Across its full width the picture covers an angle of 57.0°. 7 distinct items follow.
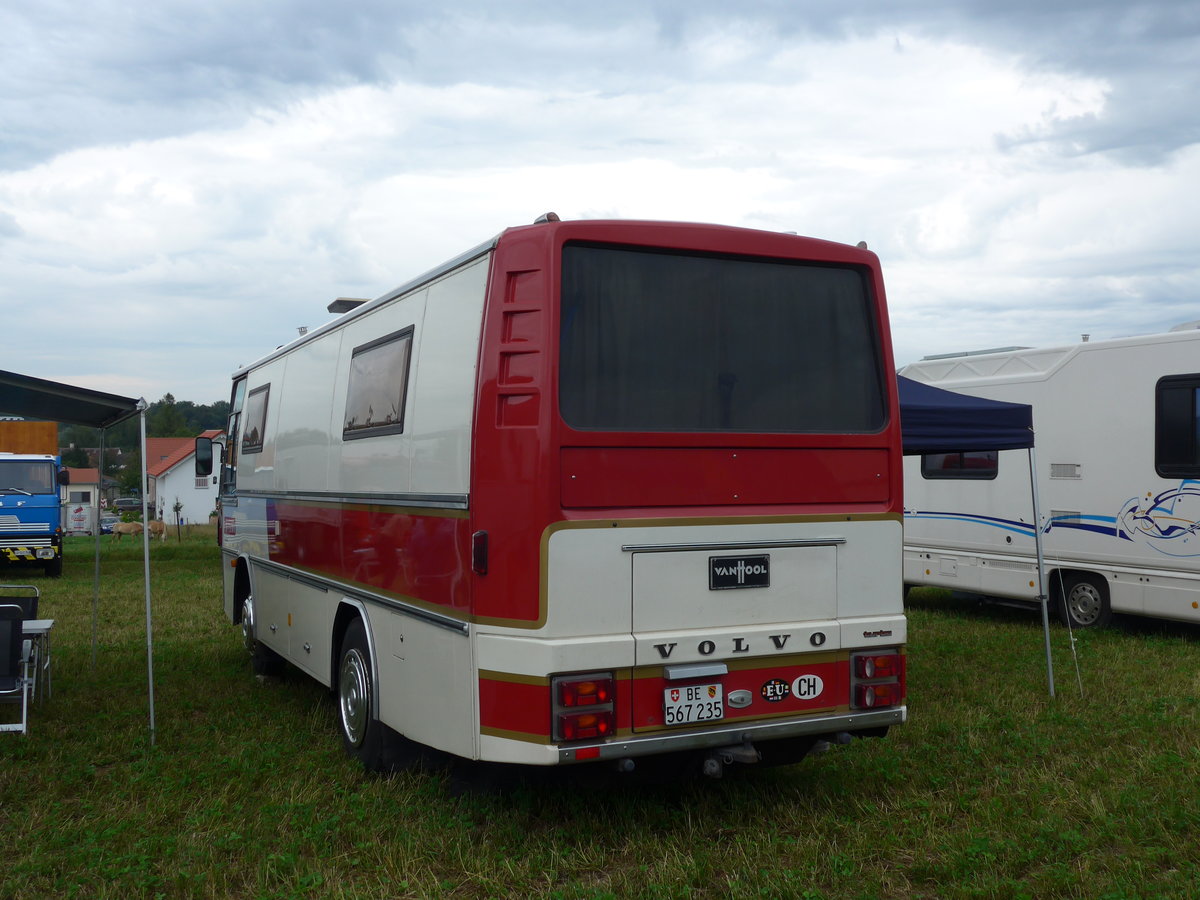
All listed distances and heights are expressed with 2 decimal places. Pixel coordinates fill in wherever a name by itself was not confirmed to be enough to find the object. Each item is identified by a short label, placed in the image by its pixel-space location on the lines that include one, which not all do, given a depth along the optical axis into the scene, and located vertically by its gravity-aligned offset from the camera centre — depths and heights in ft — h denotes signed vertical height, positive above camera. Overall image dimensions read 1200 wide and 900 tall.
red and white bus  15.78 -0.14
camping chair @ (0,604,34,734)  21.56 -2.85
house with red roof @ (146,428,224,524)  240.32 +3.74
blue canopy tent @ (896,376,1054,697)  26.58 +1.36
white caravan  34.68 -0.31
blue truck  67.10 +0.18
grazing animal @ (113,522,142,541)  129.61 -2.50
